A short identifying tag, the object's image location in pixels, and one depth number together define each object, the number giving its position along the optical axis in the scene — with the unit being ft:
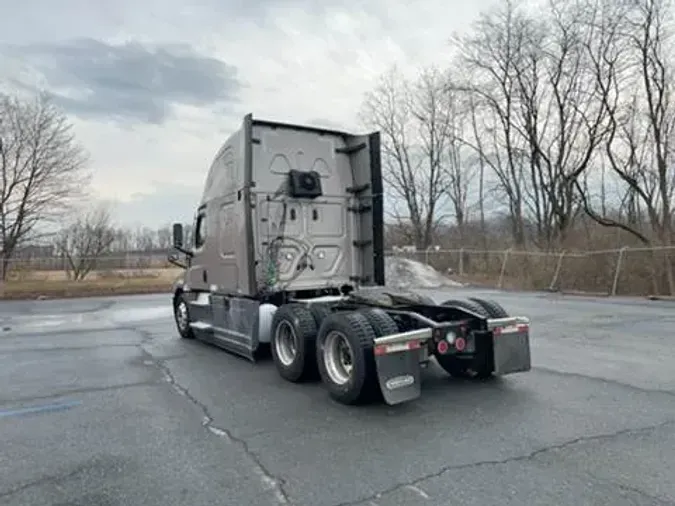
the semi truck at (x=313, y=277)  18.07
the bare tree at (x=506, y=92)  104.22
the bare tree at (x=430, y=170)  132.16
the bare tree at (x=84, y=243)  100.12
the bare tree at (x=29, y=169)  107.32
